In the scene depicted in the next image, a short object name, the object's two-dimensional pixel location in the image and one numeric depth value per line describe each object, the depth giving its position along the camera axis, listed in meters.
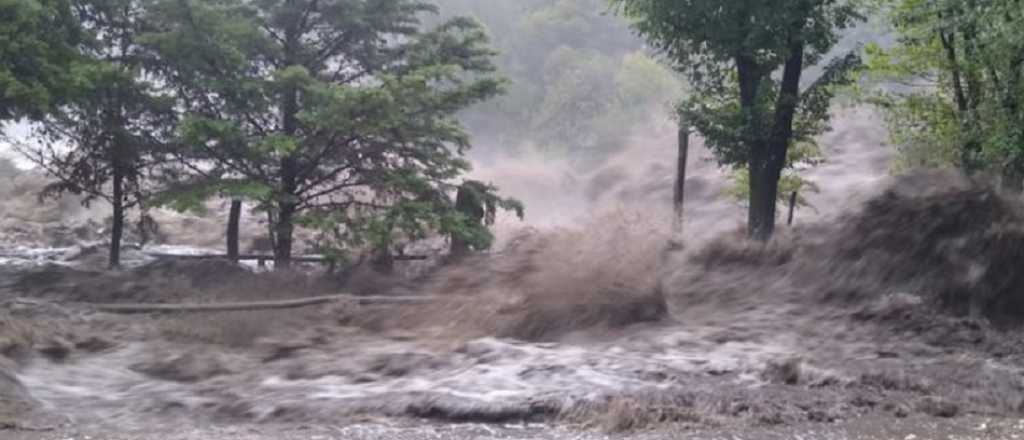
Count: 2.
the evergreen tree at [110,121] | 24.20
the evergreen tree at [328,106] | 22.31
